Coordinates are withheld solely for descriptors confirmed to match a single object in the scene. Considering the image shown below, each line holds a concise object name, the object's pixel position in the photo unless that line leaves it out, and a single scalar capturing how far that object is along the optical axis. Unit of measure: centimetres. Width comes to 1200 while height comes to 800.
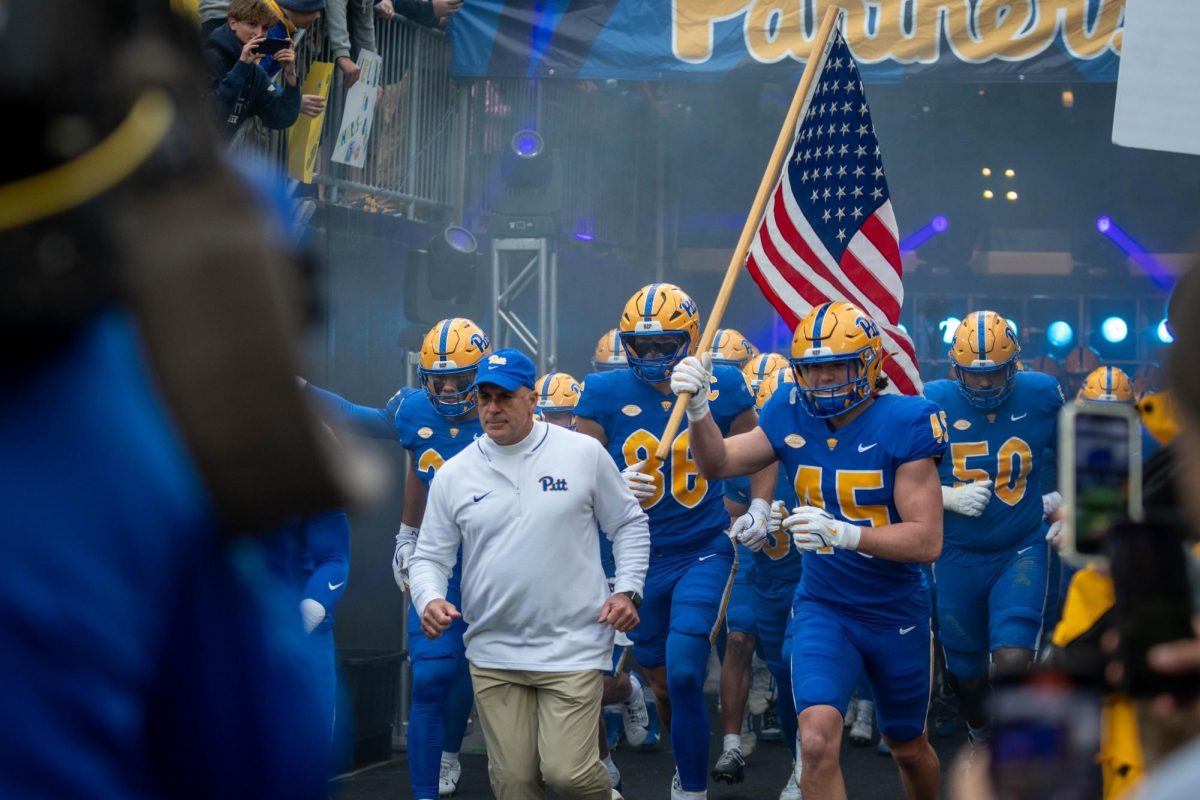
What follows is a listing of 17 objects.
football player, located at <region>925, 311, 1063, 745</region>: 968
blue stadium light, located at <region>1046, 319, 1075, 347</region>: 2247
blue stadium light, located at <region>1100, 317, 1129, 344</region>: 2247
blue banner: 1359
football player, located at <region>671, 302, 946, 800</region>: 716
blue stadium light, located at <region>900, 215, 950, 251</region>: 2266
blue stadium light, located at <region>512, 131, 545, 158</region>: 1419
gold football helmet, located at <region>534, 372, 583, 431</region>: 1168
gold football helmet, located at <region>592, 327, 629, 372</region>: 1384
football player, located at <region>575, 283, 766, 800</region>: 867
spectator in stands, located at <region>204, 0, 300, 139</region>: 882
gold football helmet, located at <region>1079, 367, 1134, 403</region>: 1325
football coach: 706
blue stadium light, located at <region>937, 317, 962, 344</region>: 2012
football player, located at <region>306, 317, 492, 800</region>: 988
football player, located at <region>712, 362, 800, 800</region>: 1024
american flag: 907
